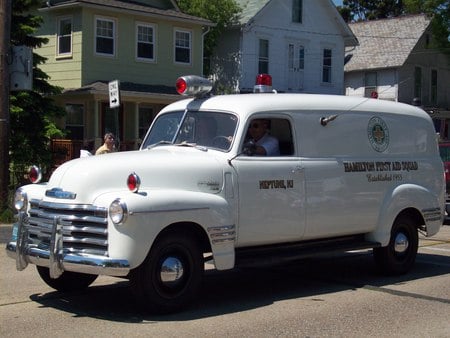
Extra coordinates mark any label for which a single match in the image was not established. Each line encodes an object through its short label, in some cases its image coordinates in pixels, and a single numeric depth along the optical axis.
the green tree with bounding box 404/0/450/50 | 33.34
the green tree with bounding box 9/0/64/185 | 17.83
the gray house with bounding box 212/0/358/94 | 30.48
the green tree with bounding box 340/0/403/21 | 59.03
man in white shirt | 7.68
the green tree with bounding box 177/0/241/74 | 30.14
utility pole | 13.41
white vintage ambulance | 6.41
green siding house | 24.02
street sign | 13.55
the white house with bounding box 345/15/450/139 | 36.50
